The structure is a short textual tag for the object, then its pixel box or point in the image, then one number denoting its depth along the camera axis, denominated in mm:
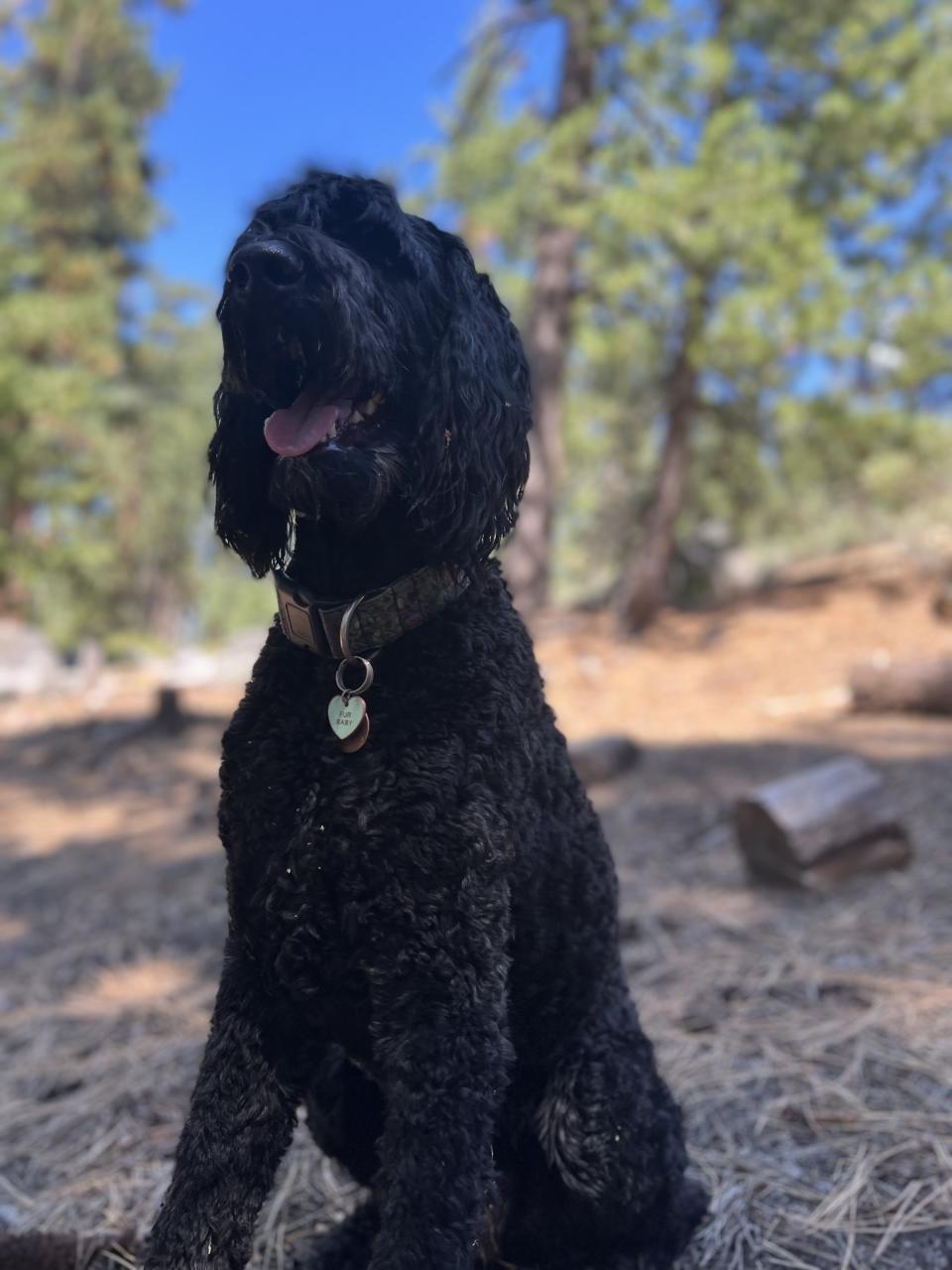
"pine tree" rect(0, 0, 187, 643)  16578
